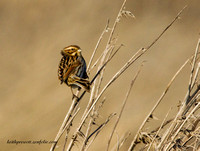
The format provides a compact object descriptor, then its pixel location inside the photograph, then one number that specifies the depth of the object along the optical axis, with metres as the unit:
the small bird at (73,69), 9.19
